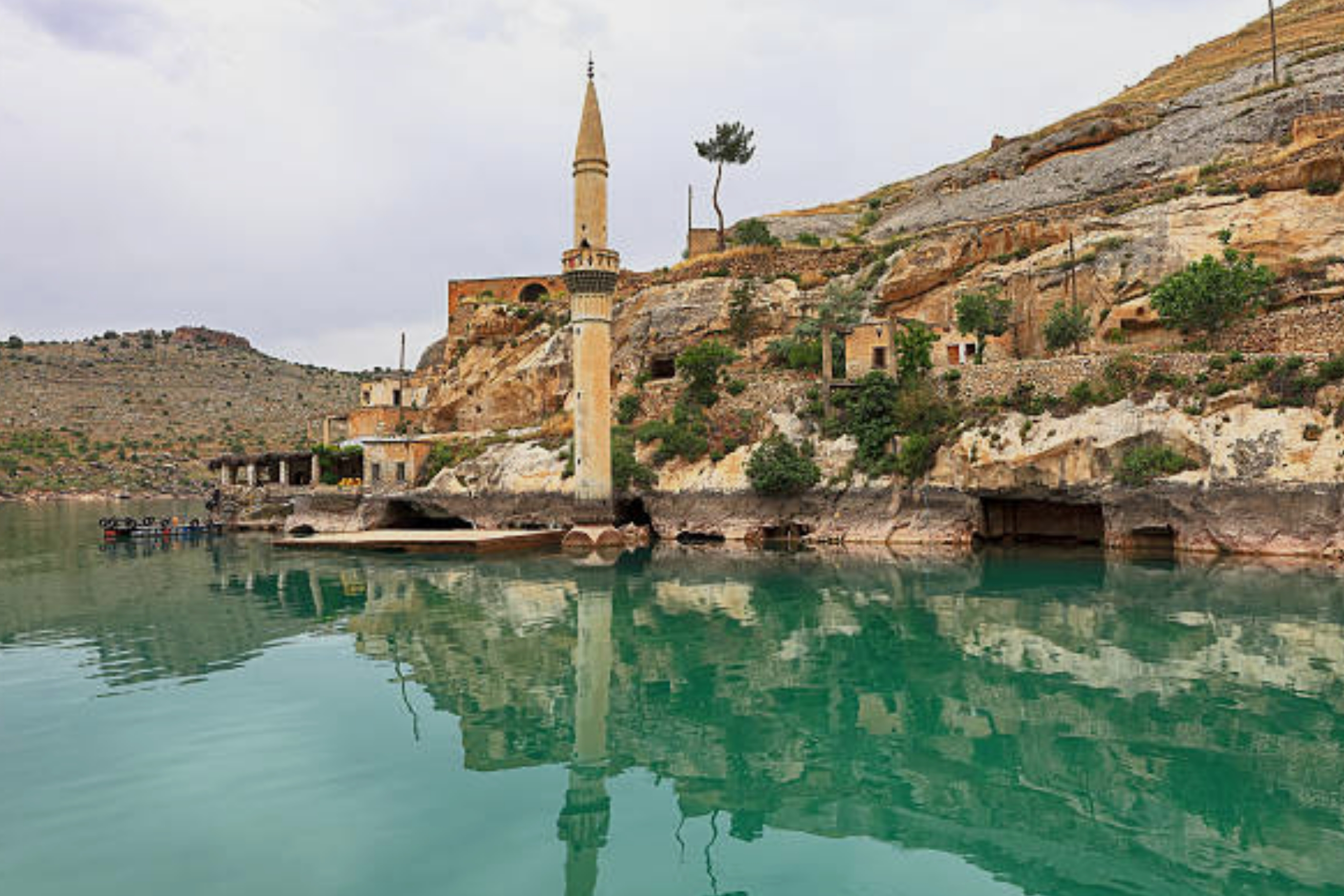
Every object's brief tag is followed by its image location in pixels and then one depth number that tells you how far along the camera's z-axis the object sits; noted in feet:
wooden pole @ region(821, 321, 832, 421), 104.30
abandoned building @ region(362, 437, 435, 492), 127.85
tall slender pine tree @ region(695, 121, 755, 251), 162.91
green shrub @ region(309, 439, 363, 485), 141.38
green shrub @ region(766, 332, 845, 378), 112.27
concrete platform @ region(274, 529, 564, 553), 97.35
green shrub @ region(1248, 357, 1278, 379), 79.36
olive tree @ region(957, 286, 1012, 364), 113.09
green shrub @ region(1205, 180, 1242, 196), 107.96
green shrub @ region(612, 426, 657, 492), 108.58
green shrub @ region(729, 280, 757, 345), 135.33
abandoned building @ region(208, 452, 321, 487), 148.97
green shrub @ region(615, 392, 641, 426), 123.03
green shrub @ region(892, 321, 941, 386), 101.35
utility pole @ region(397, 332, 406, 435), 153.38
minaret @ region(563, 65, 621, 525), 106.22
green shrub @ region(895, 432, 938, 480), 93.56
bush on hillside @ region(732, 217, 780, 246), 150.30
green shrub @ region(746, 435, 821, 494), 99.40
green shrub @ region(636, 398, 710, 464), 108.27
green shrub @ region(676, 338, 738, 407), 115.24
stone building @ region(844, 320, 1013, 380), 105.81
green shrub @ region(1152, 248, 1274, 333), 90.02
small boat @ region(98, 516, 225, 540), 119.44
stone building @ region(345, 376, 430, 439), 150.82
